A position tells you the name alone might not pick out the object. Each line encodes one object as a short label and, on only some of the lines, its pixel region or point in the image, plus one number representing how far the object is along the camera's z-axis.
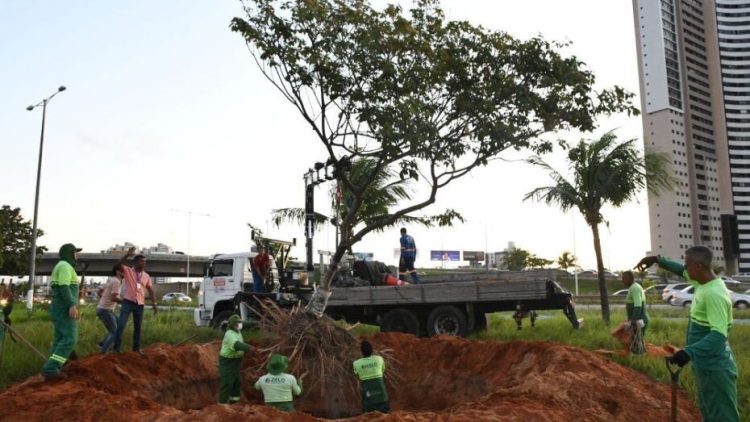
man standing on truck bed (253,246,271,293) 14.90
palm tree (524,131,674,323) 15.15
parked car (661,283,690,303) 31.00
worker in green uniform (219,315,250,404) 9.34
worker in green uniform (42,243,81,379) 7.94
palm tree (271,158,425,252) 18.78
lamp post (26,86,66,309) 25.33
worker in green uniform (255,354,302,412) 7.99
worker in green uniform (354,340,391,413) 8.88
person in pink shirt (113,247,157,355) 10.30
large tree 11.25
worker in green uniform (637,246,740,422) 5.12
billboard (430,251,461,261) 101.25
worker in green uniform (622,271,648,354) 10.28
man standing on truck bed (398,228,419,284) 15.16
